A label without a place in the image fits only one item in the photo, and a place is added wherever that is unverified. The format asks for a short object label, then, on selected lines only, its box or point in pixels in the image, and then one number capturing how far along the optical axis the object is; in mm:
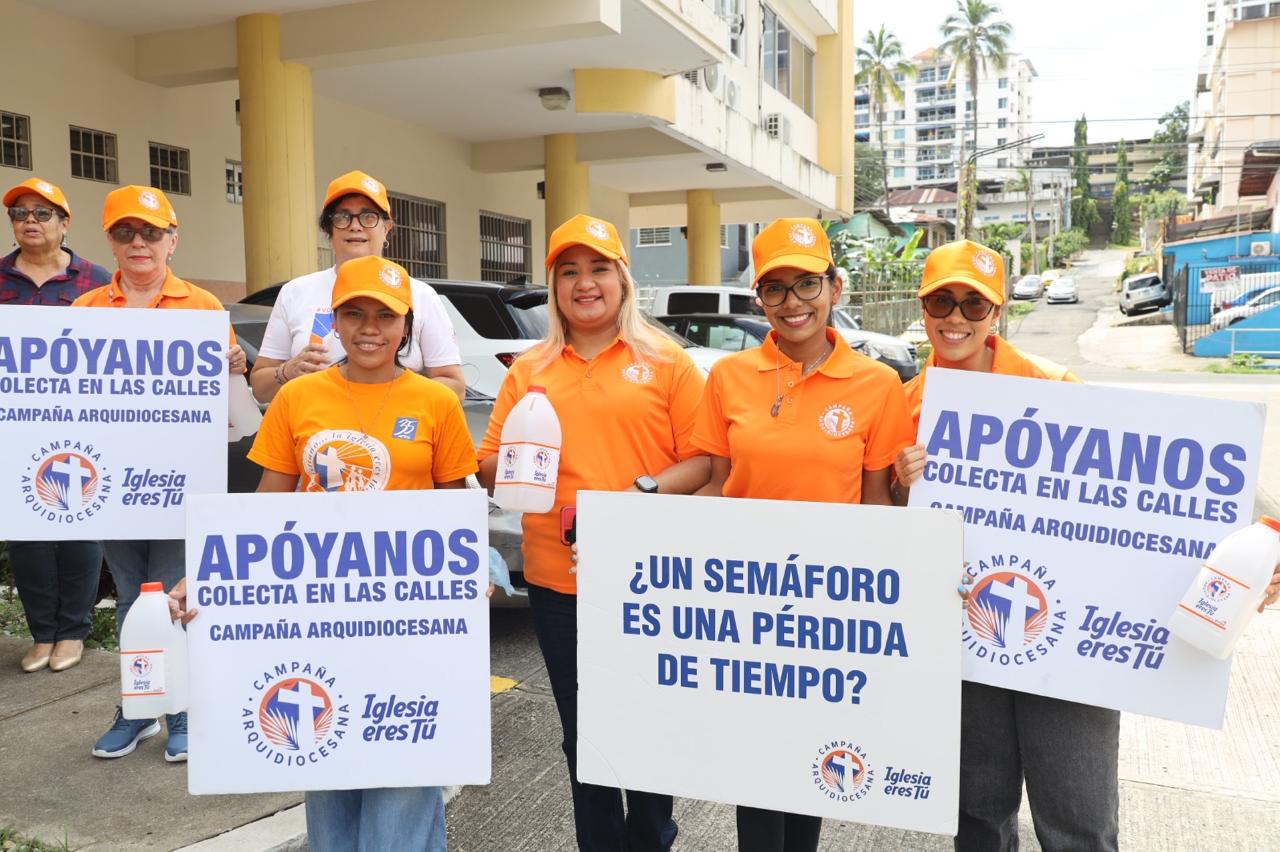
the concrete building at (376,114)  11008
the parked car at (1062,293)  57375
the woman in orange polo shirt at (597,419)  2941
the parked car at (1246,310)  32531
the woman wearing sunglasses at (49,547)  4500
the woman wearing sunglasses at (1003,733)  2525
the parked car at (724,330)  13195
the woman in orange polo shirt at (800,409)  2730
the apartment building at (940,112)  148125
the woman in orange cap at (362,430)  2816
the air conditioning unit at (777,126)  24841
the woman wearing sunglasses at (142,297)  3811
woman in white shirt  3613
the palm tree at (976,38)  71688
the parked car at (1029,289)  61062
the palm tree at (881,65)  70562
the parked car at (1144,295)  44531
